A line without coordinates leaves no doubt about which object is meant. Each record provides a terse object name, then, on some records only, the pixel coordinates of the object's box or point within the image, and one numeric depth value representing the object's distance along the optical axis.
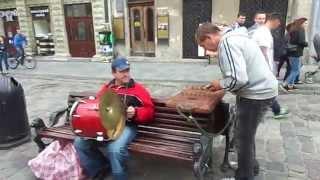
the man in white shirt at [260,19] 3.76
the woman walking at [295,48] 5.16
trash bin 3.21
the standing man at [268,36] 3.25
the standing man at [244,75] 1.81
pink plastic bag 2.48
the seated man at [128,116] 2.38
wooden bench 2.17
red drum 2.26
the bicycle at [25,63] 9.90
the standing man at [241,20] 6.09
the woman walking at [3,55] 9.62
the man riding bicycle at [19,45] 10.04
